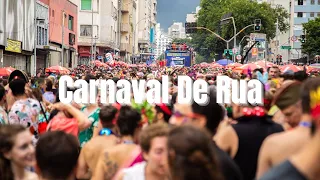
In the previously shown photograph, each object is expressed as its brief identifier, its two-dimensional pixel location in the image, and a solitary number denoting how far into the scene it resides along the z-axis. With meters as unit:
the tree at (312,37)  80.75
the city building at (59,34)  52.44
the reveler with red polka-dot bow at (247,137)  5.60
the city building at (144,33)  157.68
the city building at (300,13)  111.31
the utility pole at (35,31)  43.76
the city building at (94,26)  86.50
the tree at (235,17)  94.50
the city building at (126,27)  114.38
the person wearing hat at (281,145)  4.34
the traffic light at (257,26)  51.34
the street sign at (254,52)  63.38
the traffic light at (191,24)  110.97
